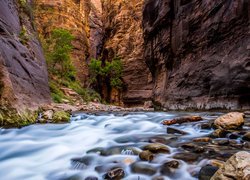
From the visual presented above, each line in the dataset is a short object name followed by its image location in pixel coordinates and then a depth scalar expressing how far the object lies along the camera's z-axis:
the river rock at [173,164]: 2.71
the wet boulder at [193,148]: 3.11
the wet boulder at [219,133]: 3.82
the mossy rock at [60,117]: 6.53
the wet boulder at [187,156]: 2.84
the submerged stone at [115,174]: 2.57
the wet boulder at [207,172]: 2.33
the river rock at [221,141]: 3.38
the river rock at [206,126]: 4.67
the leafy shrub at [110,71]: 31.09
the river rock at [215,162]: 2.57
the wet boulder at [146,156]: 2.98
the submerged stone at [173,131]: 4.36
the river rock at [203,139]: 3.66
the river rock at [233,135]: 3.67
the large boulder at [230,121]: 4.20
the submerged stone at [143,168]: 2.67
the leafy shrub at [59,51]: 21.39
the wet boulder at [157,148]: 3.20
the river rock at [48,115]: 6.49
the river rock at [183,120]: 5.57
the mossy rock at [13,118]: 5.25
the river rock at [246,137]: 3.49
